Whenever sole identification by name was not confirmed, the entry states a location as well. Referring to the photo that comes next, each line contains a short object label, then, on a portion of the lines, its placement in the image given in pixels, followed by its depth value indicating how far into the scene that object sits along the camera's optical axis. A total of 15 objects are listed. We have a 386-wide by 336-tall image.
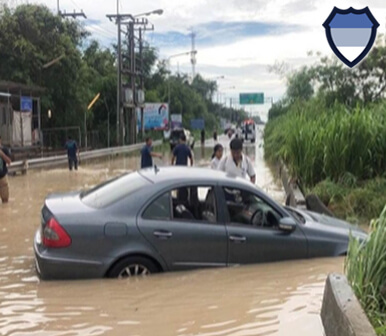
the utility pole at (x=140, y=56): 53.87
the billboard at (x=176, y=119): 63.58
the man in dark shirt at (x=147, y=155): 15.41
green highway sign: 84.38
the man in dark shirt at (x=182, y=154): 15.21
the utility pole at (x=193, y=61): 91.15
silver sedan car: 6.18
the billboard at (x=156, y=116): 60.12
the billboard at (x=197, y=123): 75.75
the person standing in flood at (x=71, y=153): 23.70
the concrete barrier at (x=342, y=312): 3.65
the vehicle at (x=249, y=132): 56.25
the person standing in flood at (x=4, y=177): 13.68
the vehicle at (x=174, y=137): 36.25
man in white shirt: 9.21
